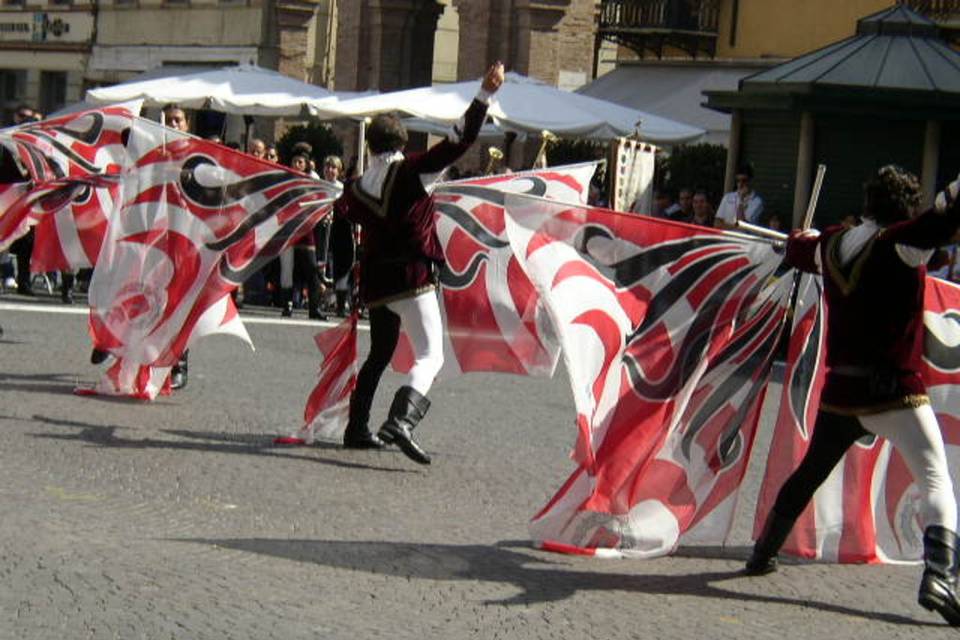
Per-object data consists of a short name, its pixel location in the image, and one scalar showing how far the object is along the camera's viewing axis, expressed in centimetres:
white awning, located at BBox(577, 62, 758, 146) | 3086
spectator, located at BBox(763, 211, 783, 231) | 2161
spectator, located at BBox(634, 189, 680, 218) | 2359
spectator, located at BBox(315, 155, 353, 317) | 2214
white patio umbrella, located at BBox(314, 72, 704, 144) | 2433
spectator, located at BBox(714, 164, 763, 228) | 2092
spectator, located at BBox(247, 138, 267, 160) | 2256
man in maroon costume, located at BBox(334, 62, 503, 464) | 1051
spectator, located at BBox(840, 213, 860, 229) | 1953
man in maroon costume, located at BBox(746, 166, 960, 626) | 768
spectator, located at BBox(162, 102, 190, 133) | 1359
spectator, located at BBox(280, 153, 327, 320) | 2158
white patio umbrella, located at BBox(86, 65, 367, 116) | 2698
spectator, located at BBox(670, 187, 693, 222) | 2236
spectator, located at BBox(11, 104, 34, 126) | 2069
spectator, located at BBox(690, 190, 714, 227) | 2084
